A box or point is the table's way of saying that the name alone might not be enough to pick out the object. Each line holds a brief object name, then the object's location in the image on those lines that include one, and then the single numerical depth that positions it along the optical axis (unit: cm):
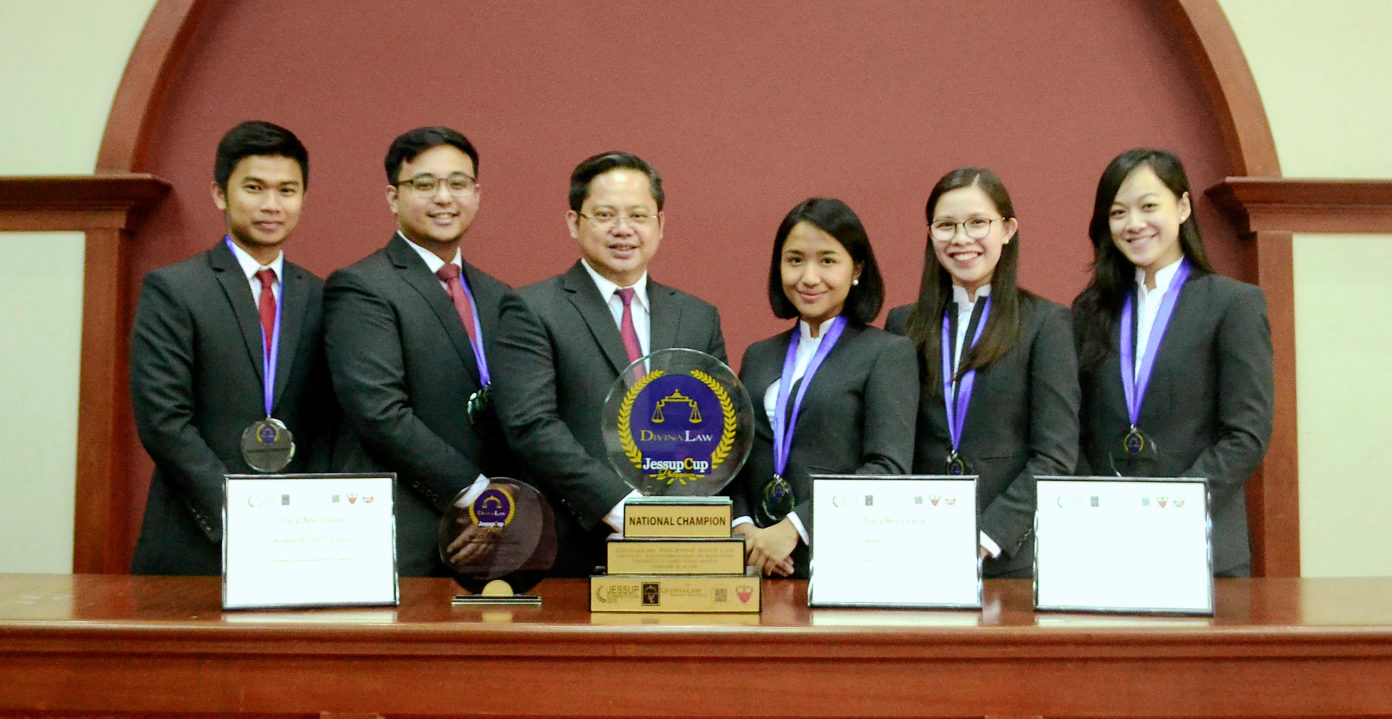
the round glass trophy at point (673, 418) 186
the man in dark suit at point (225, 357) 255
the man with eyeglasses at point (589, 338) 225
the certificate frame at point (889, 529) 174
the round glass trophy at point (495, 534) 181
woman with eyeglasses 237
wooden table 159
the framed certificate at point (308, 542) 174
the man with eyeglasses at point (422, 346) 249
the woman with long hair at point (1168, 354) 248
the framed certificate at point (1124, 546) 171
